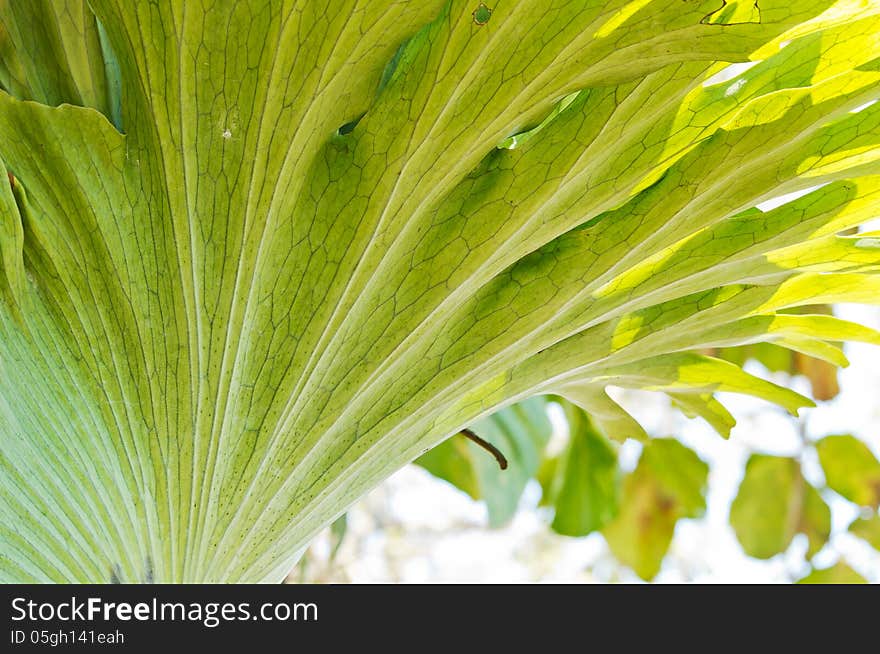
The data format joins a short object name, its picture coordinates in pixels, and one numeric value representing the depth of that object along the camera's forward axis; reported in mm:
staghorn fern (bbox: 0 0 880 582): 593
